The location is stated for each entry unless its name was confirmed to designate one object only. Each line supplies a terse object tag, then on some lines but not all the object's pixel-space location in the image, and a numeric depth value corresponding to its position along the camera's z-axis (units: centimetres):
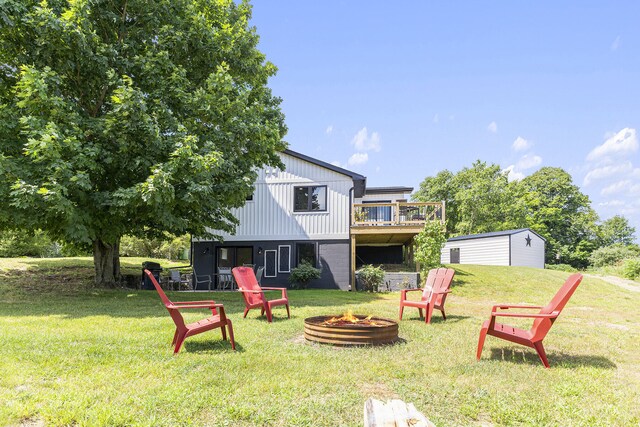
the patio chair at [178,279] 1622
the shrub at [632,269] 2494
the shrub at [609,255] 3512
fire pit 565
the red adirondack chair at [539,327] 483
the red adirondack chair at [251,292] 785
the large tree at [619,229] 4552
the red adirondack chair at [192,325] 509
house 1775
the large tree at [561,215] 4219
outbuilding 2534
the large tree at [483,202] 3594
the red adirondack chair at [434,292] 783
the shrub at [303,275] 1728
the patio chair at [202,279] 1833
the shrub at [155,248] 2716
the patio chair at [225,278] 1715
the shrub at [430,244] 1612
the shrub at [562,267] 3365
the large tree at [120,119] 930
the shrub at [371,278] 1658
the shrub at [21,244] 2148
